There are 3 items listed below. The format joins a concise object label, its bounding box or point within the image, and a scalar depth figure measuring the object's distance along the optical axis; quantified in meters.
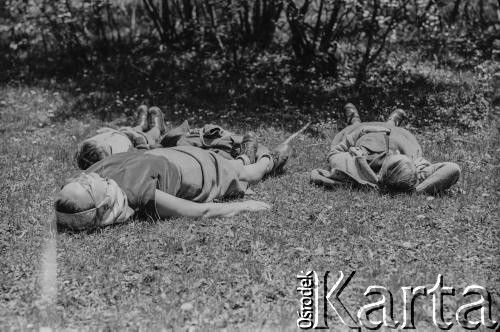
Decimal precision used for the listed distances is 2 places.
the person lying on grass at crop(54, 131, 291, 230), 4.75
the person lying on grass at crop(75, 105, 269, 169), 6.20
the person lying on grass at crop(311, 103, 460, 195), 5.61
